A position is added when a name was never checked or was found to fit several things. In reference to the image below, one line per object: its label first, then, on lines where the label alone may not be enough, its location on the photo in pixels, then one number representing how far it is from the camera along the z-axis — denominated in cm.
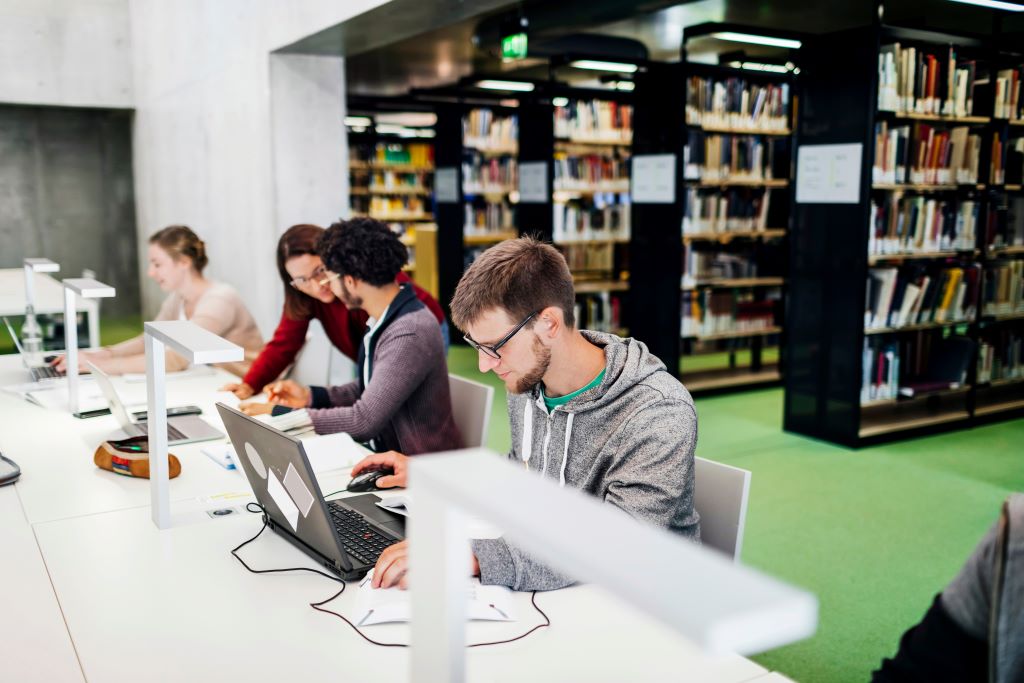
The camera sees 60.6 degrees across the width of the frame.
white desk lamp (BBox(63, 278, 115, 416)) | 294
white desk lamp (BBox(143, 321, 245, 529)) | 176
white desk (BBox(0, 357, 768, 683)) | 133
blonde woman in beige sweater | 377
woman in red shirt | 334
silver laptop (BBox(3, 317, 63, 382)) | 358
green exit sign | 516
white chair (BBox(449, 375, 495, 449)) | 272
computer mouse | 213
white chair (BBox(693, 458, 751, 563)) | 176
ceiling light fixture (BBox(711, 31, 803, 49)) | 541
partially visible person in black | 95
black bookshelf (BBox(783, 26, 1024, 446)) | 456
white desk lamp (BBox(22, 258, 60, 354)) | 345
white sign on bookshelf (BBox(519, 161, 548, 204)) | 679
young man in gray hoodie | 157
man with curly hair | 259
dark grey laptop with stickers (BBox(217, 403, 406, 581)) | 162
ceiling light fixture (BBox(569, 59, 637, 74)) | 627
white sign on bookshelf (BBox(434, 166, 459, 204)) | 791
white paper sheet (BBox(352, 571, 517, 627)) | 145
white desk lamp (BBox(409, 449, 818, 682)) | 52
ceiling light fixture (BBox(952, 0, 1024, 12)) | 472
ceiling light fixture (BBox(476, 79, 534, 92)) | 755
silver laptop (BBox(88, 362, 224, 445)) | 258
